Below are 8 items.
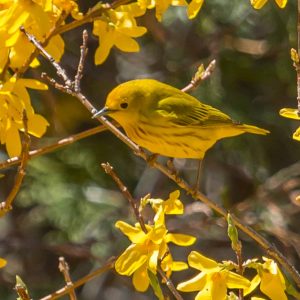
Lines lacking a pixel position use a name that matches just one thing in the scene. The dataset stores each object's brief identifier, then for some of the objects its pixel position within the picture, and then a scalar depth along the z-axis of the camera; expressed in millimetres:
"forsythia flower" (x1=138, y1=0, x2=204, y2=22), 5297
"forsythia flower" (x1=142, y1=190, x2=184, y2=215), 5184
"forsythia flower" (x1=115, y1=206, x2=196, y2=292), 4883
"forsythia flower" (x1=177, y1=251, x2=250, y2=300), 4617
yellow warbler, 6785
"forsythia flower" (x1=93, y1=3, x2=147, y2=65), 5453
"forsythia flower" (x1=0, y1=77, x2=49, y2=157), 5148
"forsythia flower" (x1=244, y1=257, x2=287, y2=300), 4656
